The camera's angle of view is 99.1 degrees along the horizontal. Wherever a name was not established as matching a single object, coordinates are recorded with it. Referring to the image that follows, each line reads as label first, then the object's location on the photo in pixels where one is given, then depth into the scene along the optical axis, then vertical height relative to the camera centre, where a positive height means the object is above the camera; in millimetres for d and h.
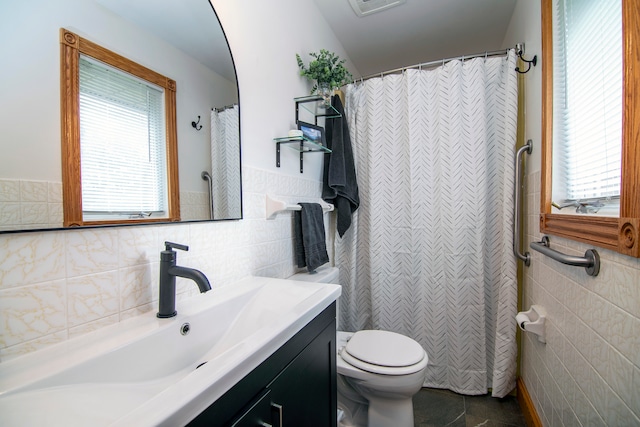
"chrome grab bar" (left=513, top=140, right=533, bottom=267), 1489 -23
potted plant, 1574 +774
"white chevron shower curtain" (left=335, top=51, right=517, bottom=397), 1621 -63
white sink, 417 -311
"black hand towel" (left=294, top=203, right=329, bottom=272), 1453 -174
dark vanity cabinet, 503 -426
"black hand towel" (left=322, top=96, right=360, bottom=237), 1781 +222
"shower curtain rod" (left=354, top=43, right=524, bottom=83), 1561 +914
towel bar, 1281 +1
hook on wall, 1391 +769
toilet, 1172 -744
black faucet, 722 -192
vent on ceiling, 1700 +1274
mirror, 530 +303
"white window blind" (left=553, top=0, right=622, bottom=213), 779 +355
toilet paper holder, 1227 -541
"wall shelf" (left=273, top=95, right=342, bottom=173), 1382 +572
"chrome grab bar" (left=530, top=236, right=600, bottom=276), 792 -170
